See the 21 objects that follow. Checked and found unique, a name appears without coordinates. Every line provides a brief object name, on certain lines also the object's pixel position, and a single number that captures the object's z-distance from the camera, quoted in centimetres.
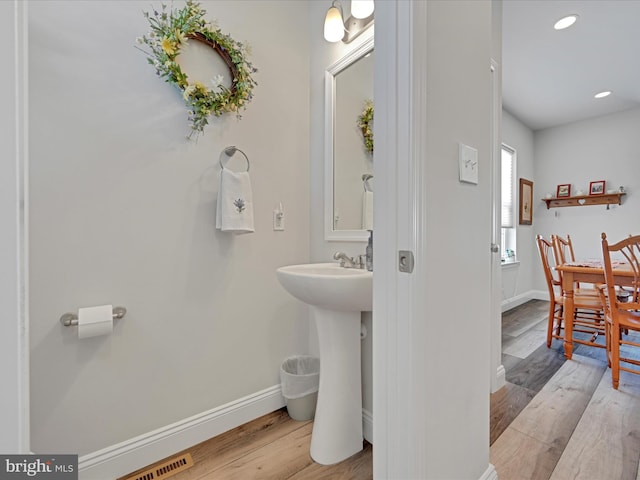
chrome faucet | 153
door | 77
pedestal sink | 134
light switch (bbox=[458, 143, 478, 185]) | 94
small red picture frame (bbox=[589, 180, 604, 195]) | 402
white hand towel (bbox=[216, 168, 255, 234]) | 147
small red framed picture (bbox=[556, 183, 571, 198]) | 432
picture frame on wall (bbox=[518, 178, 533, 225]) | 429
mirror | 168
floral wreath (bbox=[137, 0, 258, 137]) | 129
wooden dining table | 232
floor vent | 126
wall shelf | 391
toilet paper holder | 114
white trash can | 163
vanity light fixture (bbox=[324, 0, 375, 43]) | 160
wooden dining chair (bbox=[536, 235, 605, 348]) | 245
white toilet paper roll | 113
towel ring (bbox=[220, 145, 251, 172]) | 155
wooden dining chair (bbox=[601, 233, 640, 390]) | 185
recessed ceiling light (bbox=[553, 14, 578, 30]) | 229
